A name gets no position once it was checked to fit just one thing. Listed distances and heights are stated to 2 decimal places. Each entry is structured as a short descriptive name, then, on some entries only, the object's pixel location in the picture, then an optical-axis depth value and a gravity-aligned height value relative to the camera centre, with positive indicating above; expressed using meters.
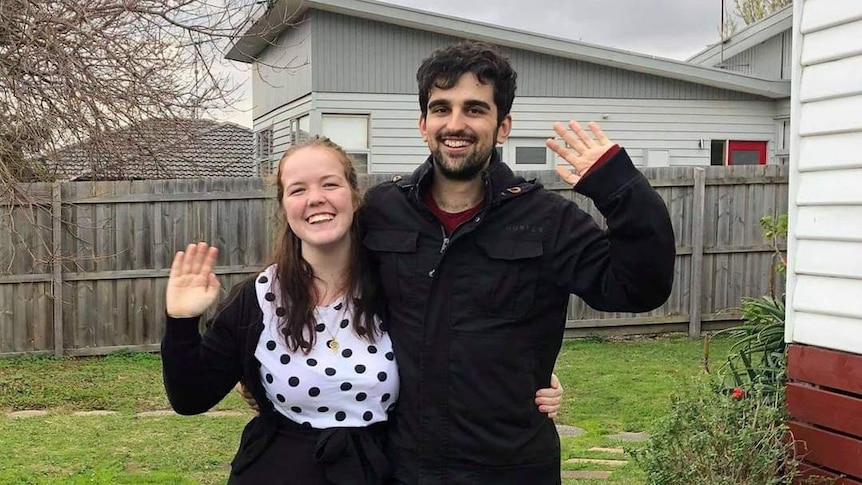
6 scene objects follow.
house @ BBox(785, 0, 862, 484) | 3.30 -0.16
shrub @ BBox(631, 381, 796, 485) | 3.26 -0.96
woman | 2.22 -0.41
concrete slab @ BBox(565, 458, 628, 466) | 5.16 -1.60
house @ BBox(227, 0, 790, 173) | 12.00 +1.55
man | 2.21 -0.23
